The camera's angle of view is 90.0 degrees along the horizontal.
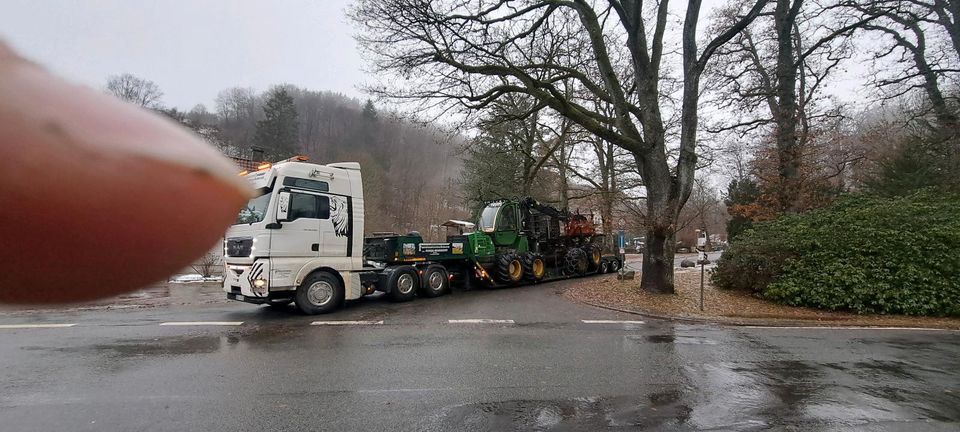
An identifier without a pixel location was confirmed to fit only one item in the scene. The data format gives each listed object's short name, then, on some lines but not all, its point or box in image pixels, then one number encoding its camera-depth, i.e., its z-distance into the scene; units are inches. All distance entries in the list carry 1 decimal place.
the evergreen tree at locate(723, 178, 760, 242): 1038.1
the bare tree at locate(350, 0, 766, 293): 518.3
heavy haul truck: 369.1
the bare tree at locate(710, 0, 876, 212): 697.0
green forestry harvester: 514.3
